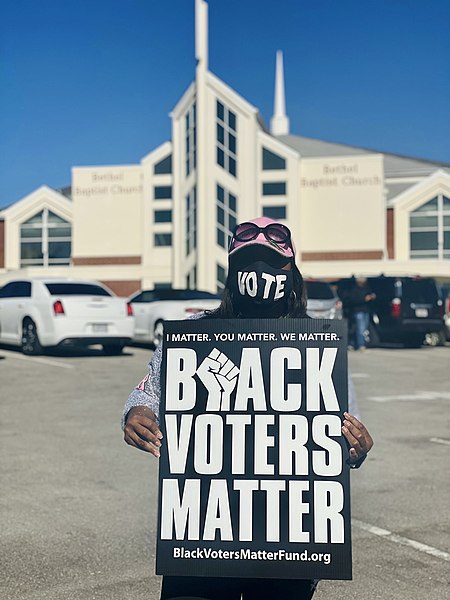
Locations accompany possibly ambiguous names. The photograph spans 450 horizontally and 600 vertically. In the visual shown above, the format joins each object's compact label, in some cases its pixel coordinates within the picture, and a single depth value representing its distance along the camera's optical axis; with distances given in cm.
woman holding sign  275
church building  4753
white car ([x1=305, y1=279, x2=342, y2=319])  1994
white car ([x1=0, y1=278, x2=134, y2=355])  1703
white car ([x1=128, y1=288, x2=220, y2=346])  1934
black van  2138
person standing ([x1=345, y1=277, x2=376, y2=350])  2033
